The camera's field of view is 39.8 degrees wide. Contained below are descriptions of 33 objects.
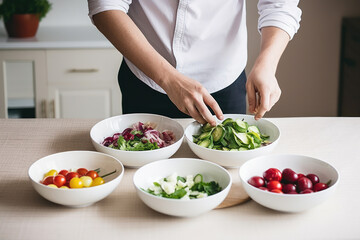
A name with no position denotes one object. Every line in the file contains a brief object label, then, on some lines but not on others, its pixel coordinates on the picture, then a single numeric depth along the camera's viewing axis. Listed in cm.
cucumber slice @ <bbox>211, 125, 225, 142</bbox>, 127
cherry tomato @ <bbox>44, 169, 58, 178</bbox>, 112
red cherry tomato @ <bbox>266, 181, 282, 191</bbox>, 104
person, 131
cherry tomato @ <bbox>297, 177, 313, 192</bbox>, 105
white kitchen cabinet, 288
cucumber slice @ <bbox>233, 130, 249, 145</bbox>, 125
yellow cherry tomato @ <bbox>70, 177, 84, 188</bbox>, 104
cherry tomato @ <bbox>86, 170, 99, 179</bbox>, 111
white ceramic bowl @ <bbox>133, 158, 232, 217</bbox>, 97
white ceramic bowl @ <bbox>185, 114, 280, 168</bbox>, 120
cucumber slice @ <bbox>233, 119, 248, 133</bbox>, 129
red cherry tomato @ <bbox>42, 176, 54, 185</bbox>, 107
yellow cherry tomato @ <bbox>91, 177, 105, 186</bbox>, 106
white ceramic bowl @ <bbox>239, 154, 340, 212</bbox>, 99
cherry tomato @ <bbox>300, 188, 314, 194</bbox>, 102
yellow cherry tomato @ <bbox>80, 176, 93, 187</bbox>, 106
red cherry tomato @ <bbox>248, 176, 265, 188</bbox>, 107
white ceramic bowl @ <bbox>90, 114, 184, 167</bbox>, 121
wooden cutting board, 106
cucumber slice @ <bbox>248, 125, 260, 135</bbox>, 134
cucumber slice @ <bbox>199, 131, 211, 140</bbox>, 128
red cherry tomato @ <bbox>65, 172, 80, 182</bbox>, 108
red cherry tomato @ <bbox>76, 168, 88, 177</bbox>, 114
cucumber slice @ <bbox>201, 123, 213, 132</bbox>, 132
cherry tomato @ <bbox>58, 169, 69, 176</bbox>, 112
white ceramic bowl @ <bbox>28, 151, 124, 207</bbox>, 100
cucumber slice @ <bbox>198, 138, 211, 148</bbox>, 126
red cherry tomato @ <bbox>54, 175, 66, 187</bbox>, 105
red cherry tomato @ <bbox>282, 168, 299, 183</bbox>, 108
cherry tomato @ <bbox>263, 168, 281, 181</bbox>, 110
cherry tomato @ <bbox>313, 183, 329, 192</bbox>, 104
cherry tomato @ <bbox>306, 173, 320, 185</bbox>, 109
